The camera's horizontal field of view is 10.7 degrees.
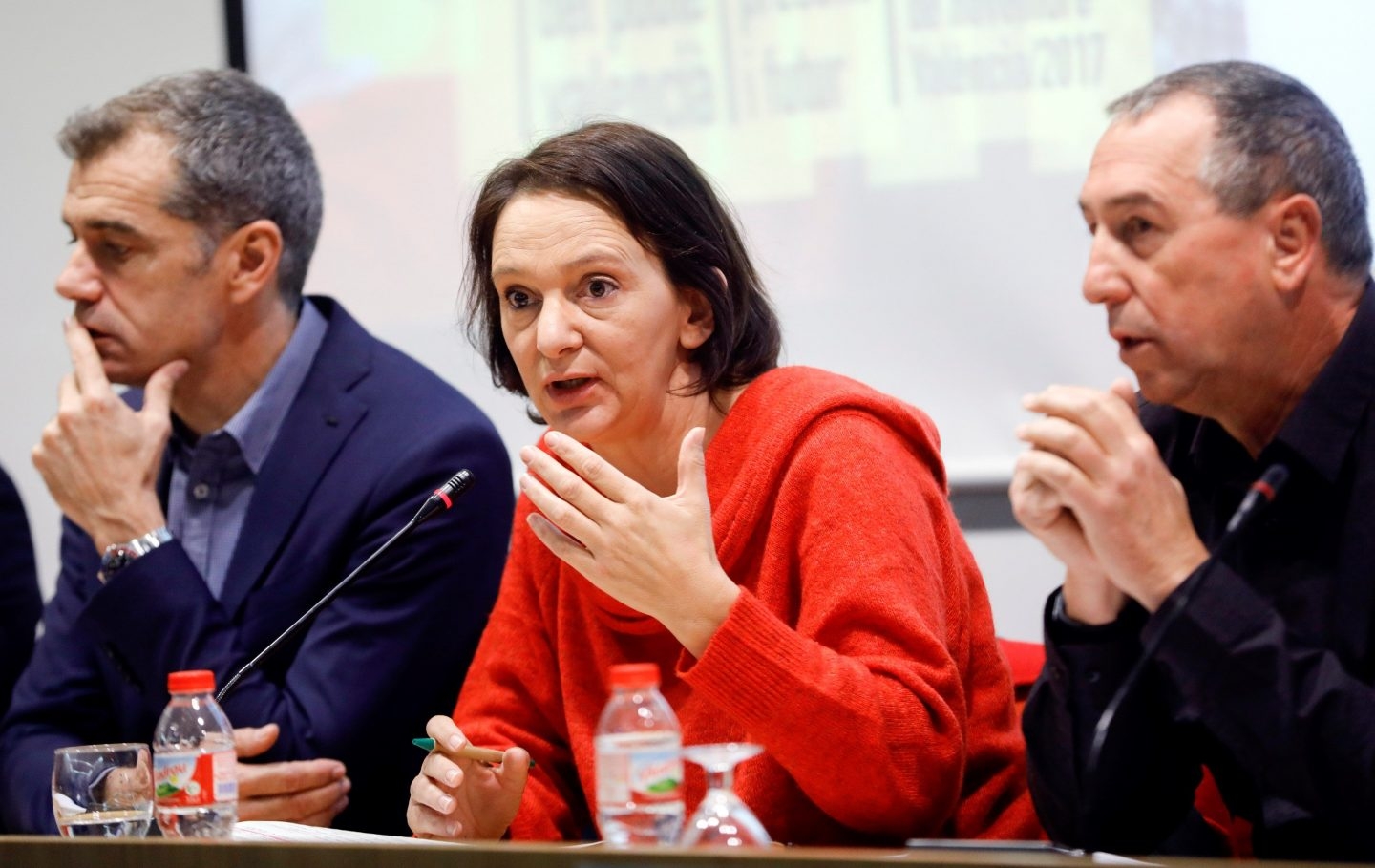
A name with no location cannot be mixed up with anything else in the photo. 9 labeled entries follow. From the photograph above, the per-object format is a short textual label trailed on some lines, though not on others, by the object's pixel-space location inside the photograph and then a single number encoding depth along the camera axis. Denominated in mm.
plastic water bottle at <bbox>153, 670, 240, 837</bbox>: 5003
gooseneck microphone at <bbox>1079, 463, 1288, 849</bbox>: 4822
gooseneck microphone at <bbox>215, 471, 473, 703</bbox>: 5177
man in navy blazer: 5481
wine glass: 4824
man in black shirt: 4966
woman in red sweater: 5025
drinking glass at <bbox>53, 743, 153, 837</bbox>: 5089
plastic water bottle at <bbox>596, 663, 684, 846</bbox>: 4852
